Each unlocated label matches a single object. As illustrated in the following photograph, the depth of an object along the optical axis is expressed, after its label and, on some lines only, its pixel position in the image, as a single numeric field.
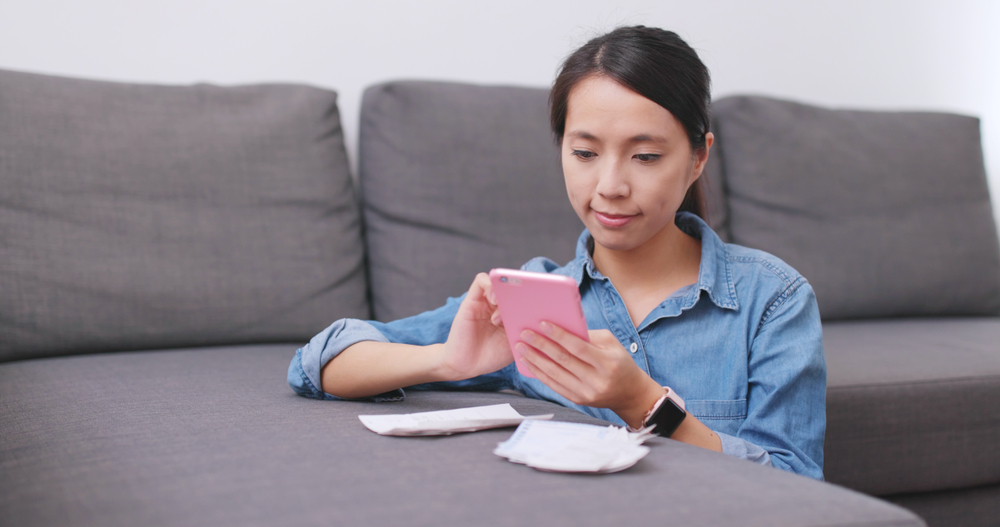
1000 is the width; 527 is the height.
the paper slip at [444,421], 0.79
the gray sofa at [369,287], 0.64
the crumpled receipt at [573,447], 0.67
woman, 0.90
